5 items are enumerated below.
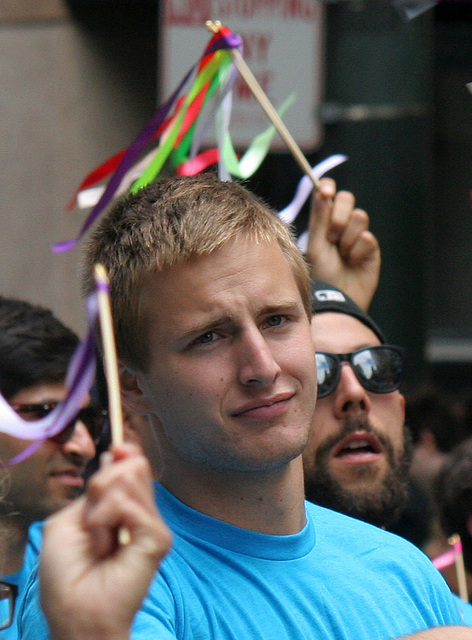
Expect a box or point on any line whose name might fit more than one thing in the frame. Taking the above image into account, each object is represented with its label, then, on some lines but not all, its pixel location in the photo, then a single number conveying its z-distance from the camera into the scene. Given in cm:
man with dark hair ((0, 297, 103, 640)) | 626
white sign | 1181
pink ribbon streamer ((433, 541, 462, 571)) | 668
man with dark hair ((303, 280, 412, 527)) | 564
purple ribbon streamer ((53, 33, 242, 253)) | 507
